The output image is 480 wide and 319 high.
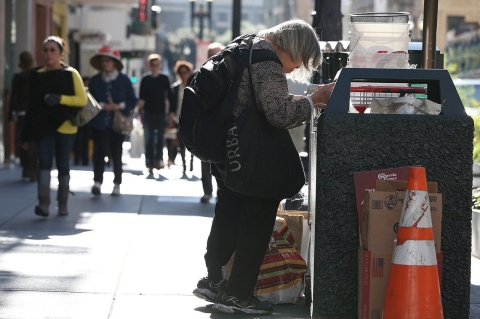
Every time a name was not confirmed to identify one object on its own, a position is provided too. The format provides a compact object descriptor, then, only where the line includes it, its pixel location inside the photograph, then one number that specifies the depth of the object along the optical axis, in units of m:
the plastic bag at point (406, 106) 8.76
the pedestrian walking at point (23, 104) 25.86
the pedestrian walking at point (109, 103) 22.98
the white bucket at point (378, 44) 10.51
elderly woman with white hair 9.25
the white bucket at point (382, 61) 10.15
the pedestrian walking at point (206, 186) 21.32
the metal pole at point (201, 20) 72.23
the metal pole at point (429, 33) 11.36
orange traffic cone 8.00
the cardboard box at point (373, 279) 8.37
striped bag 10.59
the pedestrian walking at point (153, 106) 28.84
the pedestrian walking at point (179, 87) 29.37
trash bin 8.61
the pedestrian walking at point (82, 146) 35.50
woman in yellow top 17.28
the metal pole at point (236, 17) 27.00
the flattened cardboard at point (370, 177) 8.56
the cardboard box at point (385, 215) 8.24
